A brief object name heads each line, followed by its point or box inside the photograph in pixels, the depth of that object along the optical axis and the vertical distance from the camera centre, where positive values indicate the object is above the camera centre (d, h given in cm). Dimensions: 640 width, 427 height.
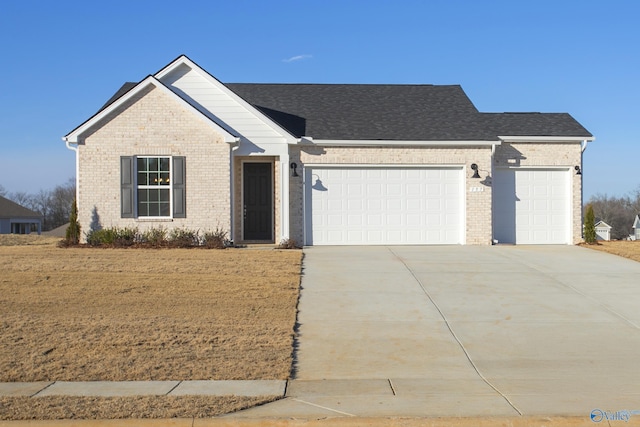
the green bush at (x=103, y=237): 1811 -79
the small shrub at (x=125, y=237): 1808 -80
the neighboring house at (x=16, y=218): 5154 -75
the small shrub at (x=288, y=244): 1859 -105
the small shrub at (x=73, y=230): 1847 -61
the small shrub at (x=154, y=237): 1817 -81
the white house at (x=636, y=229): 6369 -248
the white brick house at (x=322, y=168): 1853 +112
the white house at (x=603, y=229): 5796 -215
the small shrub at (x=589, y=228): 1981 -71
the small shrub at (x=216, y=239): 1816 -88
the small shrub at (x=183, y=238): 1808 -84
